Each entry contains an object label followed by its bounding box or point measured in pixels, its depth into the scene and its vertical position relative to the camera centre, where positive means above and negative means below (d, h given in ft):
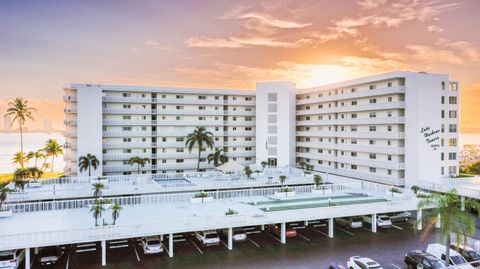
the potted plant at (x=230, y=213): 95.86 -21.41
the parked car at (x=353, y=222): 113.91 -28.41
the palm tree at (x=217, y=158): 208.54 -15.05
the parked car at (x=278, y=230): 104.99 -28.91
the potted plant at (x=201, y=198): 118.11 -21.39
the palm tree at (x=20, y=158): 211.82 -15.72
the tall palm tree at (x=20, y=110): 206.18 +12.05
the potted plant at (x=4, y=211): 99.19 -21.64
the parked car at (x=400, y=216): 120.16 -27.93
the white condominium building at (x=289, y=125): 162.09 +3.56
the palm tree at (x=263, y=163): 201.84 -17.76
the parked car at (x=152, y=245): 90.84 -28.30
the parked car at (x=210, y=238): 96.32 -28.07
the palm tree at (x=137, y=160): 192.75 -15.44
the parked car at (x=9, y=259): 77.46 -27.20
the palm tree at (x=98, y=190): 127.79 -20.89
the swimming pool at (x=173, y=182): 147.43 -21.76
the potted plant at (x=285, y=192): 126.11 -21.10
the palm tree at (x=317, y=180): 135.85 -18.21
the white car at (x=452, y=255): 76.28 -27.41
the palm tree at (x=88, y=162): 185.98 -15.84
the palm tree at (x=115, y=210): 87.30 -19.01
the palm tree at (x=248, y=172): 164.66 -18.14
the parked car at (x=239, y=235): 99.81 -28.22
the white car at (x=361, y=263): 76.62 -27.93
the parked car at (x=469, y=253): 82.53 -27.75
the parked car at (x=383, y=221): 112.57 -27.55
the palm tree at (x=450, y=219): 73.92 -17.63
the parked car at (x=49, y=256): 83.89 -28.74
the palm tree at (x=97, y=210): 87.81 -18.87
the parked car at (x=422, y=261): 76.74 -27.70
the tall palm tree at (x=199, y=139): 208.33 -4.22
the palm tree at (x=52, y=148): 234.79 -10.67
